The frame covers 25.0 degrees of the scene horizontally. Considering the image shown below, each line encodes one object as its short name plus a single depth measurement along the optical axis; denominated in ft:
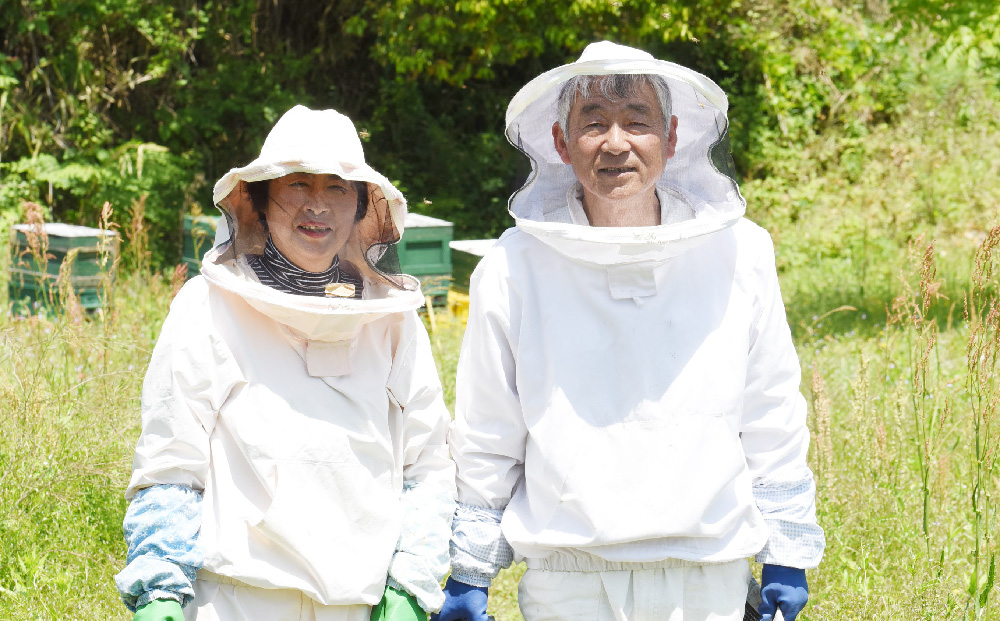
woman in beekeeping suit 12.73
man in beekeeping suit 12.83
